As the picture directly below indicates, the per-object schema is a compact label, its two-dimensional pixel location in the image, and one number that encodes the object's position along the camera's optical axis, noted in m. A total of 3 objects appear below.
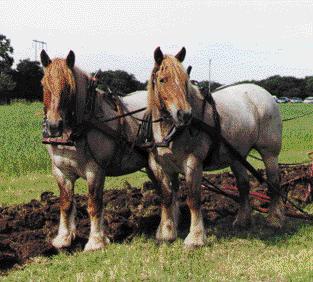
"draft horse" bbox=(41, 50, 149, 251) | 5.48
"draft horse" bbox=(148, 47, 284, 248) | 5.65
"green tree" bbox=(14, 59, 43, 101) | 68.56
